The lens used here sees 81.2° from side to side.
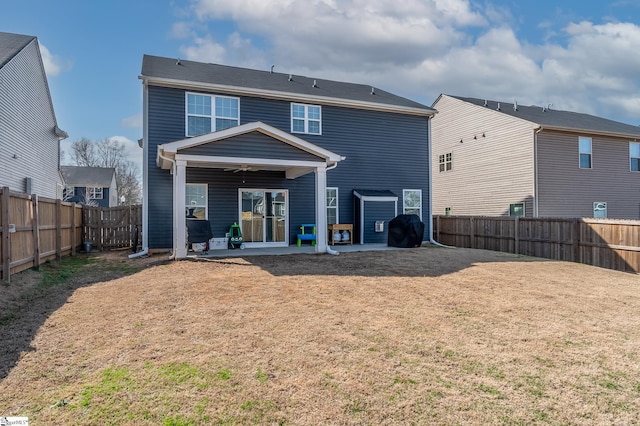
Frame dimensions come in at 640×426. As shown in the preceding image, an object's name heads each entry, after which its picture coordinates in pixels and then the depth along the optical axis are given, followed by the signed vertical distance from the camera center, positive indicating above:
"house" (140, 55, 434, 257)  10.08 +1.87
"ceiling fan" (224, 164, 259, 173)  11.02 +1.53
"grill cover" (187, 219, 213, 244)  10.21 -0.36
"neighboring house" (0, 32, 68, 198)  12.41 +3.89
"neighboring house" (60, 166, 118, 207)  34.94 +3.21
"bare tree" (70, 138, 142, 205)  46.81 +7.66
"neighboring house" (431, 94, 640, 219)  16.03 +2.38
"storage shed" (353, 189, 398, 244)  13.65 +0.08
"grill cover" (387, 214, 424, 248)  12.75 -0.52
